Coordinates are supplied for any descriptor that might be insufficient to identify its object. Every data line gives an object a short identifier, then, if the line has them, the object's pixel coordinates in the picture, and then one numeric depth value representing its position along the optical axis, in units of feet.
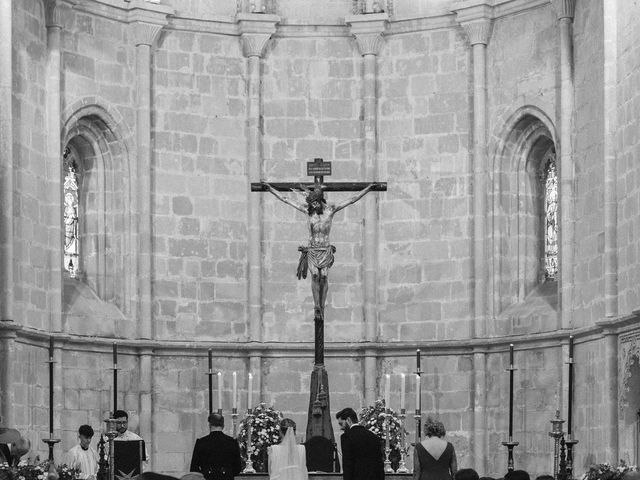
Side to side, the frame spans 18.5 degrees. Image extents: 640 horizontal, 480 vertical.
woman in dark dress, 66.33
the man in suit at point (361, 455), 68.69
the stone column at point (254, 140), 108.37
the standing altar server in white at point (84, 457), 72.43
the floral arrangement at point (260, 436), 85.97
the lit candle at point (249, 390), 98.84
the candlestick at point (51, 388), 88.69
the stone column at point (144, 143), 106.42
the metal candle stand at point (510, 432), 87.33
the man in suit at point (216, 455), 70.03
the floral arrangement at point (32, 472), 56.84
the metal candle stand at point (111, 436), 70.21
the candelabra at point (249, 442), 83.05
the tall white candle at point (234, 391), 87.40
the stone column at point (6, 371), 94.94
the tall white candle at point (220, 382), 94.27
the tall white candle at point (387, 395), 87.32
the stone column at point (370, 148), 108.47
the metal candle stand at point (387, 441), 84.33
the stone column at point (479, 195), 105.91
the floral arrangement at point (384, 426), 86.74
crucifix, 83.46
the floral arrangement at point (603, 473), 58.83
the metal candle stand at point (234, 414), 86.34
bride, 69.67
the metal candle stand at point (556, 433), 81.20
